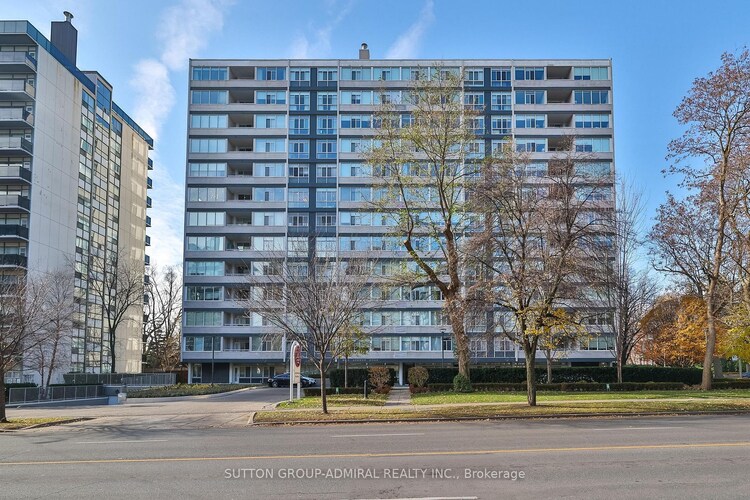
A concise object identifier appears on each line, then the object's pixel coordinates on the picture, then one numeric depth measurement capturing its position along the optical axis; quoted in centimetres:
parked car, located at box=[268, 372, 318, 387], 5247
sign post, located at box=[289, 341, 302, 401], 2962
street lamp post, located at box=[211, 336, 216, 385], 6075
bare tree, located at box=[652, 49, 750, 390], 3086
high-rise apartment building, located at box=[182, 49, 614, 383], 6675
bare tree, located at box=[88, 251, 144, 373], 6161
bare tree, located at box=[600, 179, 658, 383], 3822
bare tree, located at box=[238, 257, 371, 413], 2345
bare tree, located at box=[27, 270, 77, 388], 3853
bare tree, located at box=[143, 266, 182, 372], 8106
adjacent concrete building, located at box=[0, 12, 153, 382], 5731
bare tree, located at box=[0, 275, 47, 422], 2238
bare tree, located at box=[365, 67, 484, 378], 3225
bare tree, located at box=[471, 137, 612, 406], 2227
